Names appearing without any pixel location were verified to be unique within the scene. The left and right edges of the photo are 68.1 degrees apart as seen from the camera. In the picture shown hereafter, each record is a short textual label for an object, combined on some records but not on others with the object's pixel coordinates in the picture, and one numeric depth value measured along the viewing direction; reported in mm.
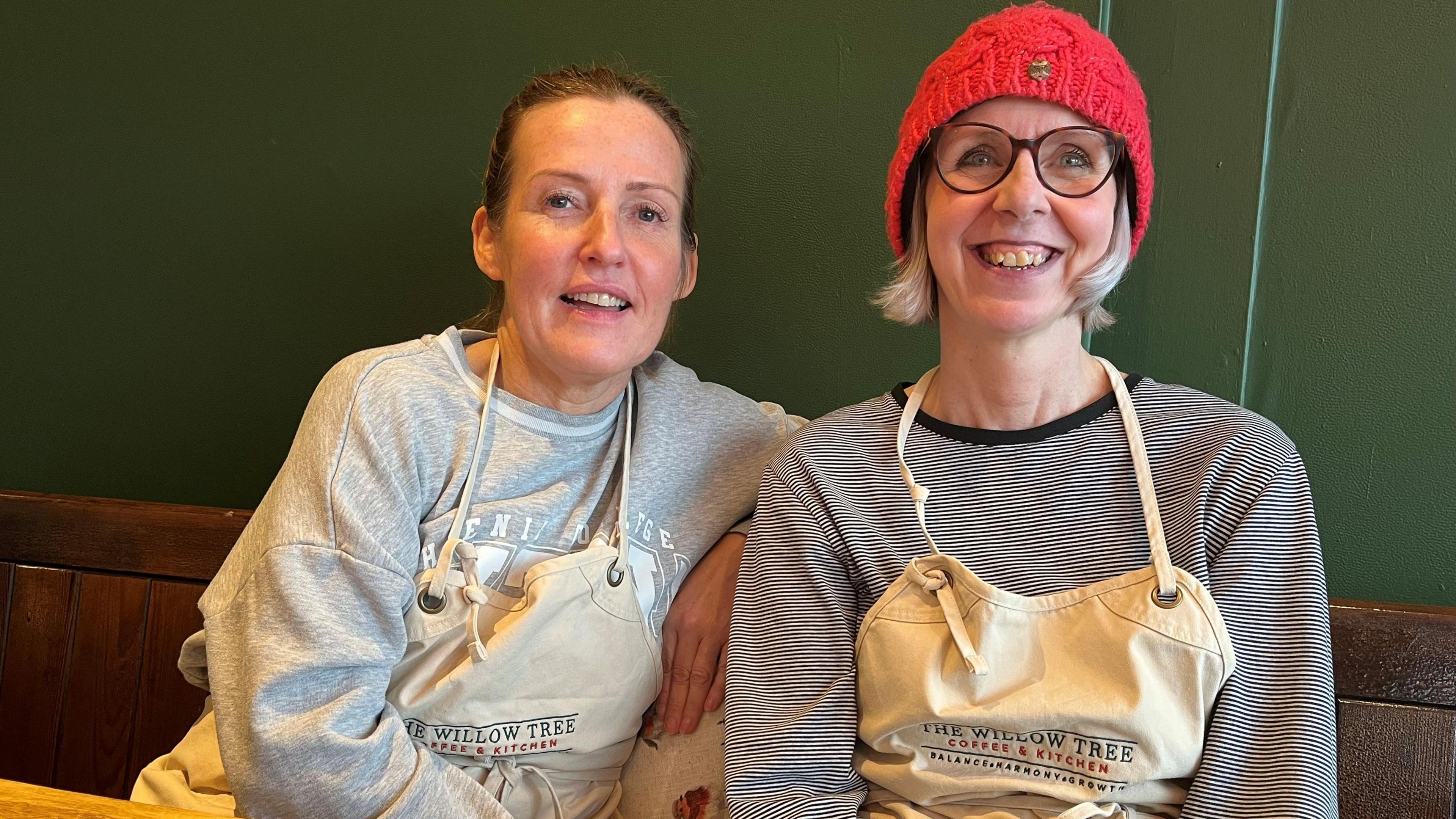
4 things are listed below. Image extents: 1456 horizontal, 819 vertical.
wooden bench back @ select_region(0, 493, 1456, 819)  2023
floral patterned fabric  1625
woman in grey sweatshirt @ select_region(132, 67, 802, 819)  1413
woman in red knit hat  1299
